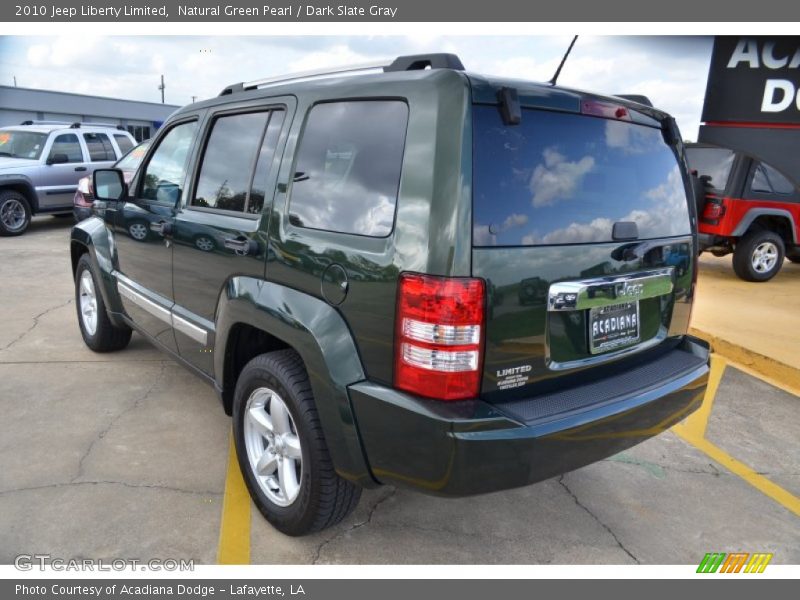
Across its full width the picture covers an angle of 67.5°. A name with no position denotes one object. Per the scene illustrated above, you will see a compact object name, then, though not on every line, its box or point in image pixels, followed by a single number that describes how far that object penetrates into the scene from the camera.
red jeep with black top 8.22
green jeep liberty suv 2.00
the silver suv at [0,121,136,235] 10.45
